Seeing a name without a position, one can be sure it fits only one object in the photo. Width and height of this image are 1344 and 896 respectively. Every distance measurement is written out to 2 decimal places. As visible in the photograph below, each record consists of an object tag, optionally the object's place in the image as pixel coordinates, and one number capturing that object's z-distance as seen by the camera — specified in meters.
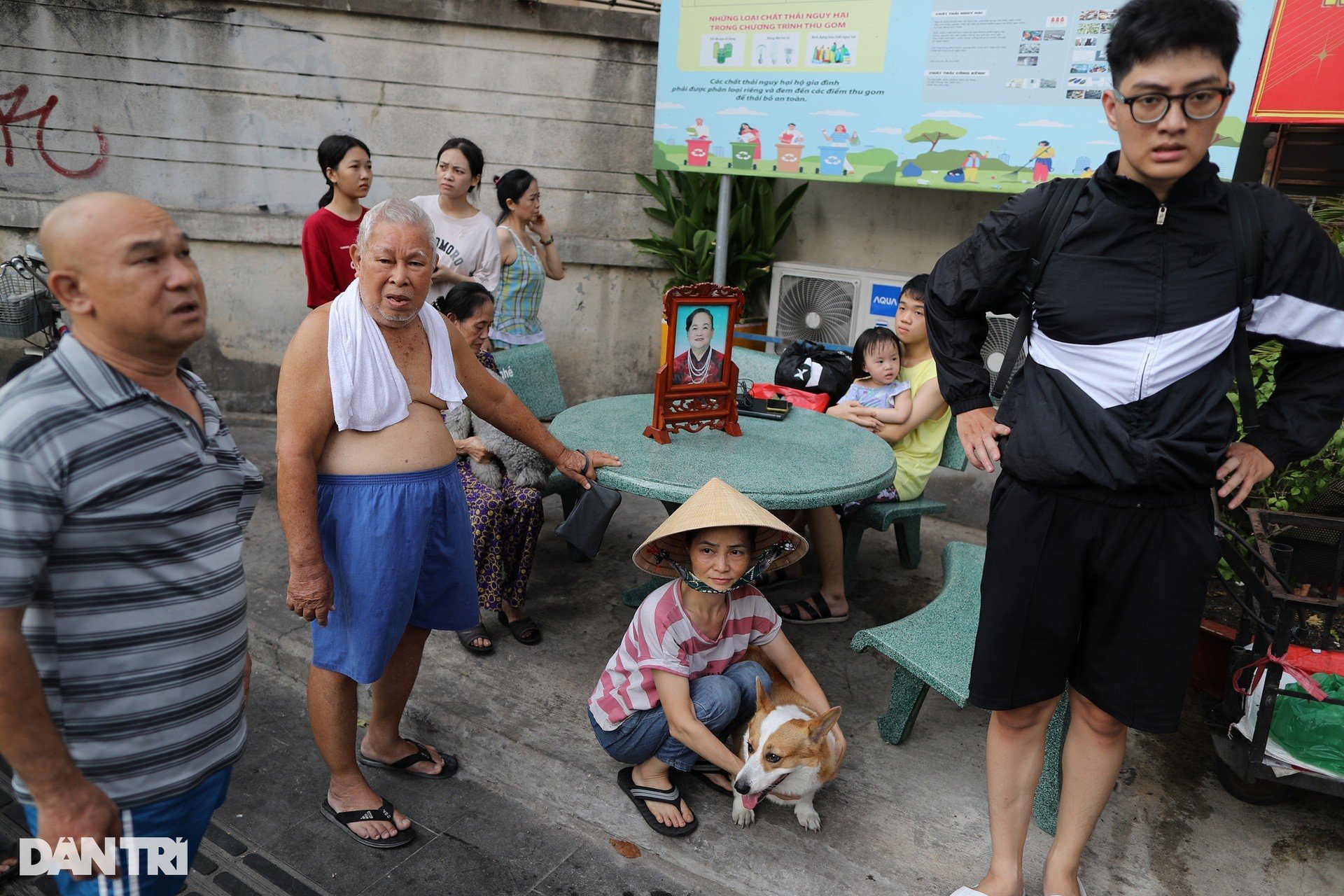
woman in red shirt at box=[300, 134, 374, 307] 4.20
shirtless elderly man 2.29
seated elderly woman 3.62
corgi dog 2.54
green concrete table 2.93
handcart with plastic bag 2.64
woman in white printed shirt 4.52
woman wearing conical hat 2.62
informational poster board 4.17
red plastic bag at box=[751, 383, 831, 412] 4.34
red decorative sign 3.59
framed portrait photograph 3.30
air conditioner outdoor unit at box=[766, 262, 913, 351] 5.50
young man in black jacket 1.91
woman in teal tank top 4.77
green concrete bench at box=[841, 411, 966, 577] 3.97
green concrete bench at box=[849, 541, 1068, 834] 2.76
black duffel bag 4.70
